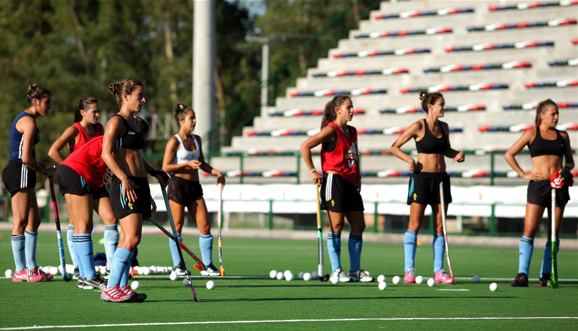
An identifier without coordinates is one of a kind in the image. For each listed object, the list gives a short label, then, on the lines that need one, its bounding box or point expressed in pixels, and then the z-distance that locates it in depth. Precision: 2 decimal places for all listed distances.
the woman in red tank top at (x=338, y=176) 20.67
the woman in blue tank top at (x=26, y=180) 19.48
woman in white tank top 22.36
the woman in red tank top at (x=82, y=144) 18.59
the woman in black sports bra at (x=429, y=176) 20.89
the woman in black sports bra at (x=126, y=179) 15.45
